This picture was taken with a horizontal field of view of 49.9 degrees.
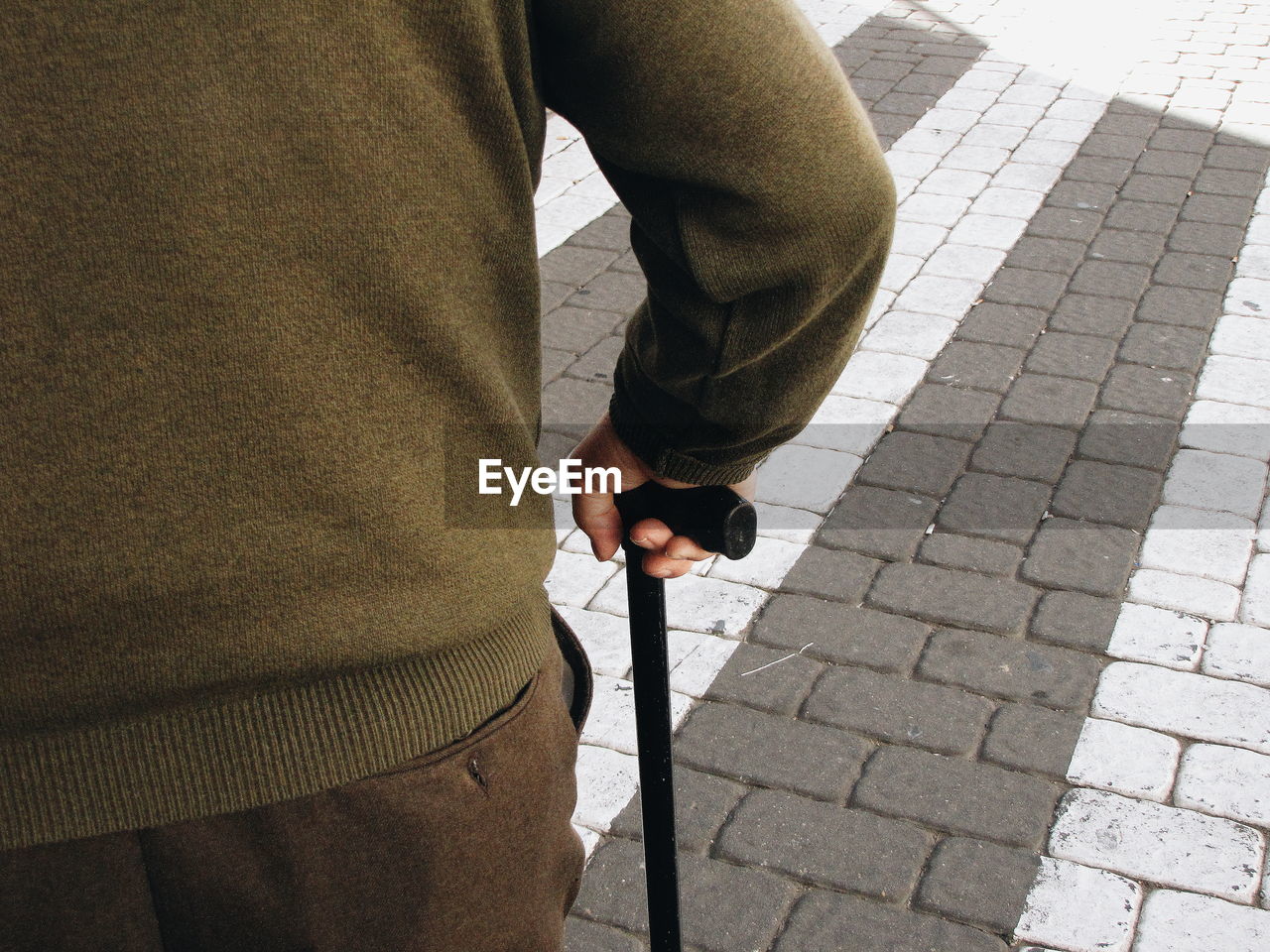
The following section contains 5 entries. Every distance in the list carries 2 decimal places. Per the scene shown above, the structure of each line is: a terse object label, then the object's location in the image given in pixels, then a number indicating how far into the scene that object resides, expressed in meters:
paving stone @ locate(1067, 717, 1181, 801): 3.08
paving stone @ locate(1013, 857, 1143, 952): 2.70
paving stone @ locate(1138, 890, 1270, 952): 2.67
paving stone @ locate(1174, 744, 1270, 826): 2.99
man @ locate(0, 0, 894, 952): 1.12
